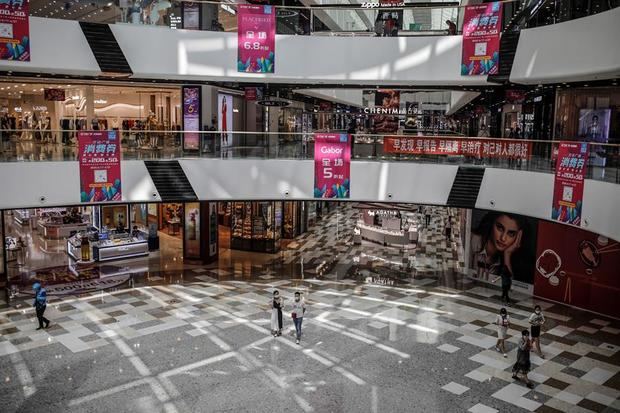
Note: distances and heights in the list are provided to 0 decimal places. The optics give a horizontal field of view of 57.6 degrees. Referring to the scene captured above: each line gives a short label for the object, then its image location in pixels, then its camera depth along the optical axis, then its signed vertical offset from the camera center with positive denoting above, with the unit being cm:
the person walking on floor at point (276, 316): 1548 -473
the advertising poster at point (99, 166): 1752 -79
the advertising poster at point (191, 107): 2319 +146
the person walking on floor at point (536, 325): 1459 -454
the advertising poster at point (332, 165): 1908 -68
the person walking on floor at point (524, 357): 1297 -477
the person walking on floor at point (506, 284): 1955 -468
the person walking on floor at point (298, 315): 1520 -457
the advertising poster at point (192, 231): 2427 -379
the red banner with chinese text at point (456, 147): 1791 +3
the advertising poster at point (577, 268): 1819 -400
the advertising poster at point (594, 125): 1962 +90
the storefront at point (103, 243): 2323 -474
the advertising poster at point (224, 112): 2547 +146
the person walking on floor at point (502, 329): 1476 -472
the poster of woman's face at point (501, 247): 2083 -377
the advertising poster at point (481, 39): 1706 +340
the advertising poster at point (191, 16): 1939 +435
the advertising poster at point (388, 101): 2888 +234
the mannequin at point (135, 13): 1866 +426
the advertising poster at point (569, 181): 1403 -81
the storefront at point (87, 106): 2784 +195
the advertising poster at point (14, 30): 1593 +314
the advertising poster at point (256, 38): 1817 +345
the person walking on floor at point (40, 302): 1562 -447
